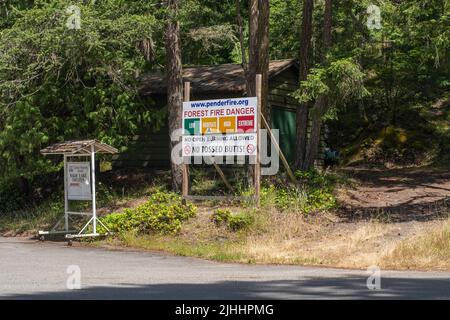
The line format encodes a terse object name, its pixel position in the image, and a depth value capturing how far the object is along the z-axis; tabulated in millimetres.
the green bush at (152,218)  18938
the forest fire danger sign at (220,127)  18281
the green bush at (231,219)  18094
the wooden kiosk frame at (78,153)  18844
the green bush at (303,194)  19297
